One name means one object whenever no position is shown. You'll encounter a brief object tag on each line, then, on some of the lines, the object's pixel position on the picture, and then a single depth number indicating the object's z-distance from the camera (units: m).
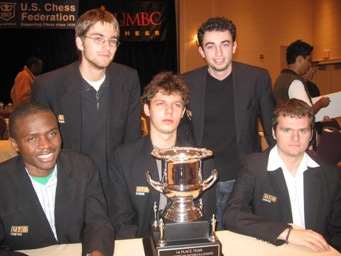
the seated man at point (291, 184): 1.85
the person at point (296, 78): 3.21
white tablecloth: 1.47
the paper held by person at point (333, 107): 3.34
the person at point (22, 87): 6.32
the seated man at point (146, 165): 1.95
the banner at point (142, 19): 8.17
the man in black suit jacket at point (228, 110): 2.39
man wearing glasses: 2.21
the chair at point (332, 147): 3.07
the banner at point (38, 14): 7.52
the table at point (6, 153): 3.60
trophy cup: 1.34
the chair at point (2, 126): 4.60
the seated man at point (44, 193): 1.62
